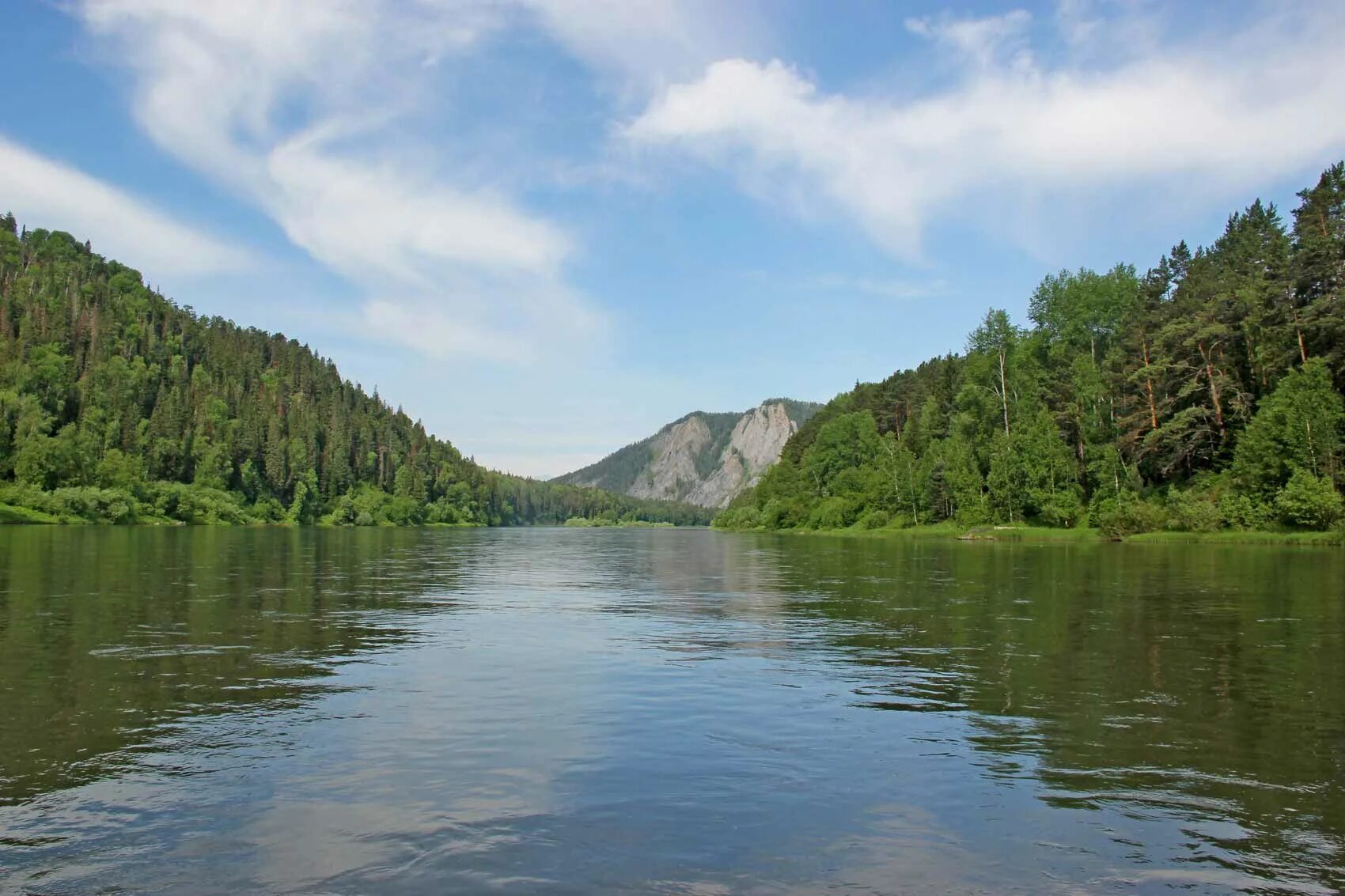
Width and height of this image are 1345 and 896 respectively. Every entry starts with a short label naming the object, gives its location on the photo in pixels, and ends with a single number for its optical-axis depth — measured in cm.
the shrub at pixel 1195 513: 9262
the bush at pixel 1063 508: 11756
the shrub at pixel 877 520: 16062
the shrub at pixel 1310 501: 8112
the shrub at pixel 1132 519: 9888
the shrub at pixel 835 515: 17362
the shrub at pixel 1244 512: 8888
